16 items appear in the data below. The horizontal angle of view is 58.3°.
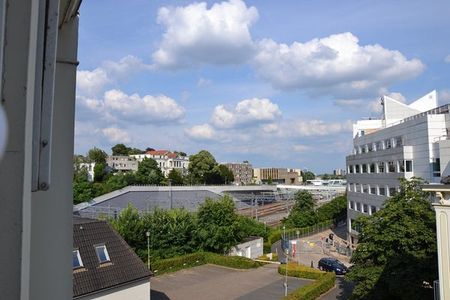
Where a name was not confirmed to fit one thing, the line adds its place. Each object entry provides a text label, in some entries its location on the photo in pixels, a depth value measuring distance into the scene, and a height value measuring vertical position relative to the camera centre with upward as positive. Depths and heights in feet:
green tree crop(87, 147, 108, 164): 337.72 +18.25
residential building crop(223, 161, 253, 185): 521.86 +7.00
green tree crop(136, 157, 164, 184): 293.29 +2.65
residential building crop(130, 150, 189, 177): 449.06 +20.67
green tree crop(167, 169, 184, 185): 314.55 -1.15
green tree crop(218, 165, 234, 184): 357.45 +1.25
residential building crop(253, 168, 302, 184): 578.82 +1.54
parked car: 103.45 -23.54
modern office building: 108.78 +7.42
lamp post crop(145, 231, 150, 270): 94.70 -16.87
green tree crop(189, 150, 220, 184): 326.03 +7.58
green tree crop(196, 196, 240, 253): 111.24 -13.58
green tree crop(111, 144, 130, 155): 450.54 +30.95
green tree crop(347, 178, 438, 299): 52.75 -10.71
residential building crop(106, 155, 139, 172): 401.70 +14.61
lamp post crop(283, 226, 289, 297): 81.36 -23.54
